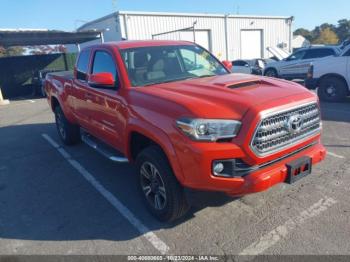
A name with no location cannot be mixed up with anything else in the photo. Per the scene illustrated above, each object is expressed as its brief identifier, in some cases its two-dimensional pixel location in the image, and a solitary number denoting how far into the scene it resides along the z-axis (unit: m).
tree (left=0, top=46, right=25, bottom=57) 49.19
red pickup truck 2.89
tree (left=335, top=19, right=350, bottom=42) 75.69
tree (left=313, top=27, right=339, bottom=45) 67.31
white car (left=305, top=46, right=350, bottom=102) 9.48
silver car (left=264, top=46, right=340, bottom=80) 13.45
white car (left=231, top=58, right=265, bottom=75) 18.63
